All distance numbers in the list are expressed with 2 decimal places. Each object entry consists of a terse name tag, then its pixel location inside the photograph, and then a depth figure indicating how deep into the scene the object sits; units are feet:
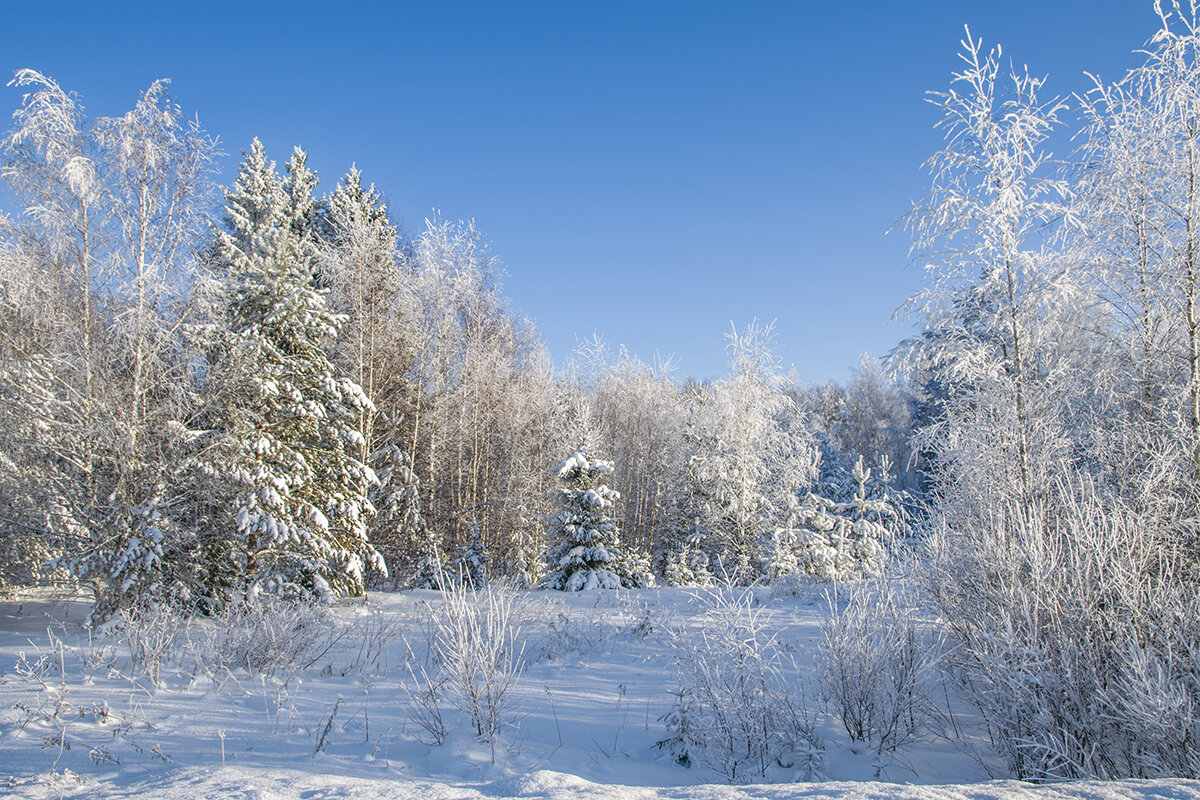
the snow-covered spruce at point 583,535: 48.65
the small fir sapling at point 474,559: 55.52
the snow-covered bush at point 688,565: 55.36
